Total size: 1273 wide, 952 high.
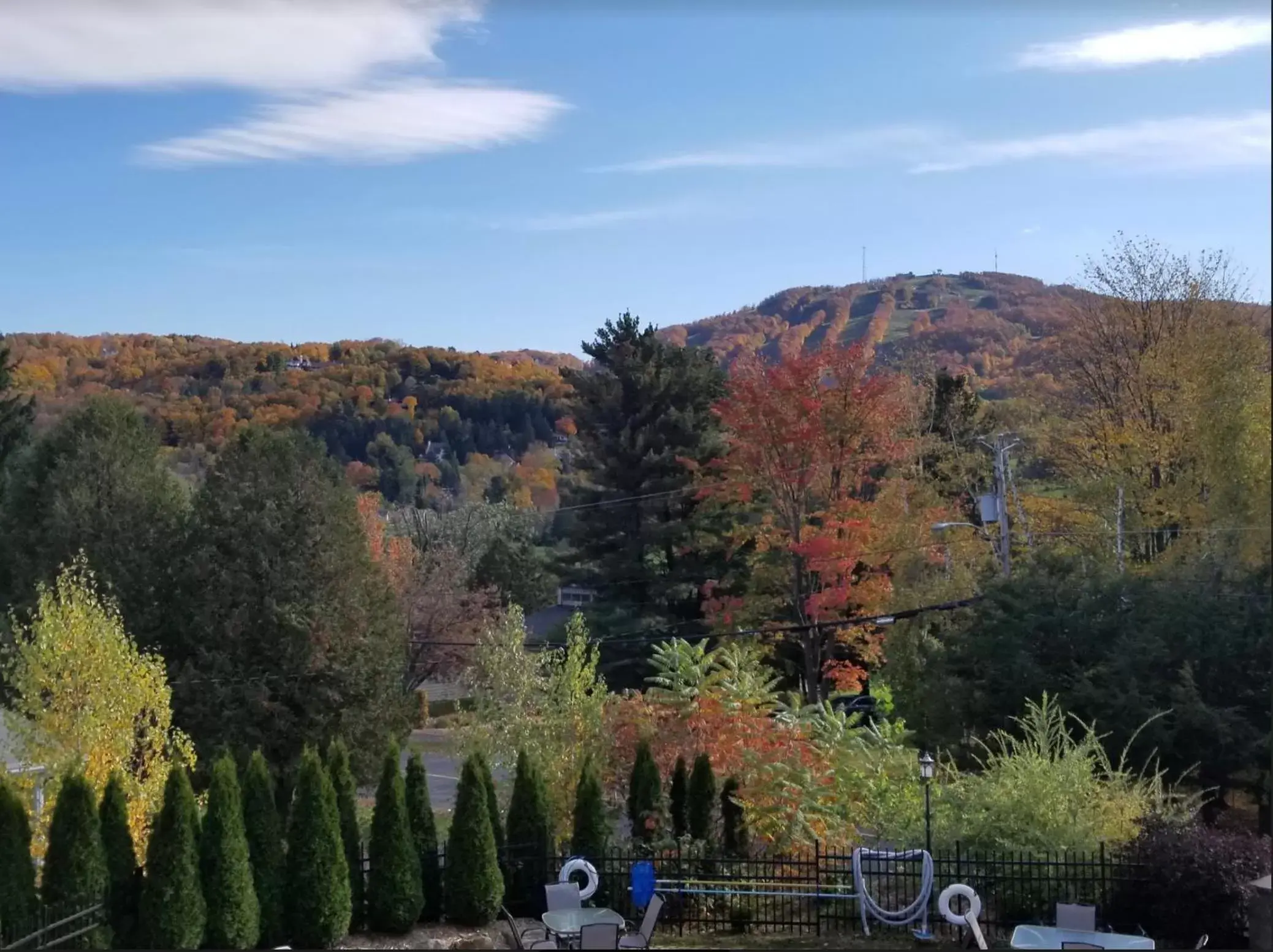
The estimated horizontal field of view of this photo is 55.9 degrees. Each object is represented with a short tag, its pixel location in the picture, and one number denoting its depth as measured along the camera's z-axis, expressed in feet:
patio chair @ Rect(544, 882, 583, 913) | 36.63
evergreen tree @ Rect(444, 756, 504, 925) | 39.70
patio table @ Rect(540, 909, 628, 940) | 33.68
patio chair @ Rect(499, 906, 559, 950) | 32.48
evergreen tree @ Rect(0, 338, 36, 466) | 94.63
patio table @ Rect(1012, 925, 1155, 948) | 30.48
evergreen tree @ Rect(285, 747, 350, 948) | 36.50
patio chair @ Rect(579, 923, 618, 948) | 30.12
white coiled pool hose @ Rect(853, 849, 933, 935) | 37.04
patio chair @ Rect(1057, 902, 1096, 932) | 32.81
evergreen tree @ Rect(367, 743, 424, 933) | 38.42
